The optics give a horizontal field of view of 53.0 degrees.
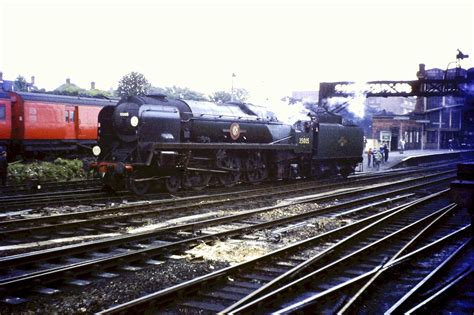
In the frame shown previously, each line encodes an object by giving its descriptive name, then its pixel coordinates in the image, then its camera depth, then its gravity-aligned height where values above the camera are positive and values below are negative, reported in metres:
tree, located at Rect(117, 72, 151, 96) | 49.62 +4.98
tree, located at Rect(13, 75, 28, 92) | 60.91 +5.87
